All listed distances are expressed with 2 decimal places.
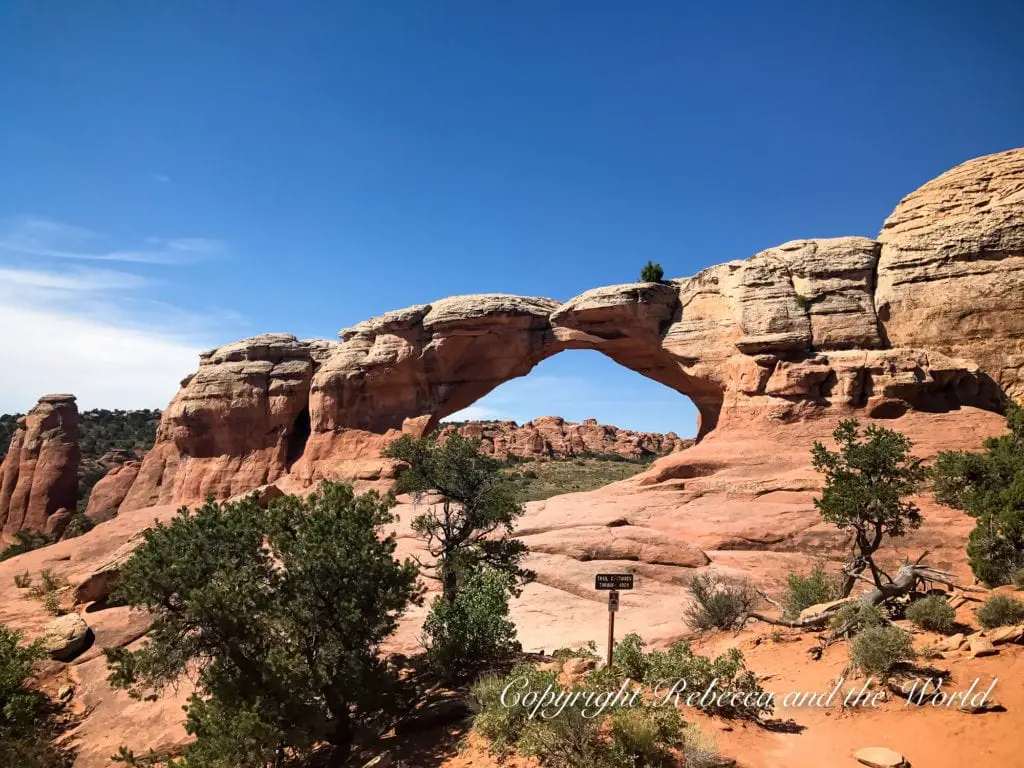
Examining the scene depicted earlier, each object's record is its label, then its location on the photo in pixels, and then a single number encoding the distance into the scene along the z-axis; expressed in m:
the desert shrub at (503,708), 8.02
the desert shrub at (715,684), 8.39
